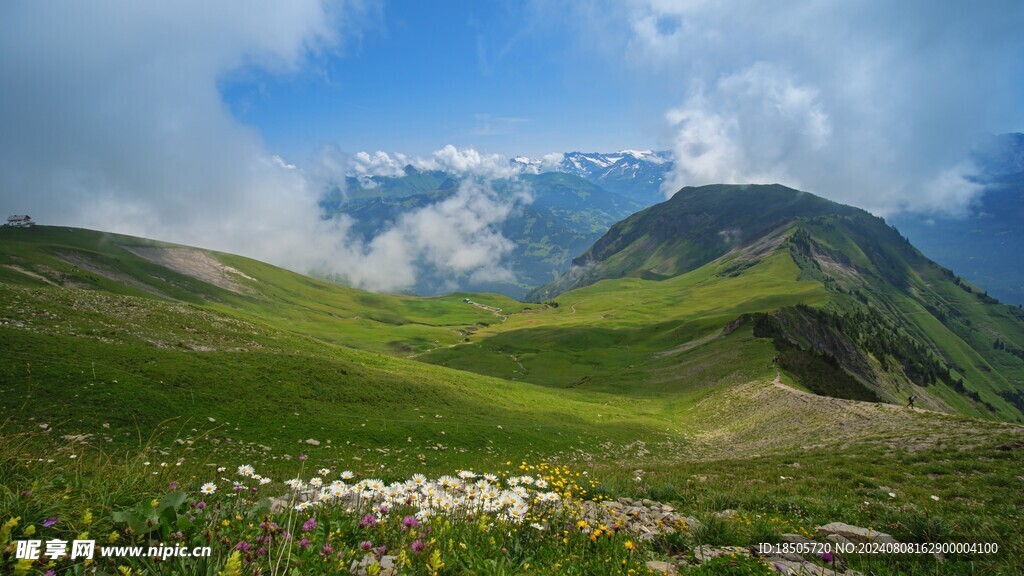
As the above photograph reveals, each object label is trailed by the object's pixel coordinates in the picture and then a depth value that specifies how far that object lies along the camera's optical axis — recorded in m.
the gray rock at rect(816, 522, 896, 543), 6.84
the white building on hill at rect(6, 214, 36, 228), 170.88
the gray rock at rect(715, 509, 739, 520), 8.50
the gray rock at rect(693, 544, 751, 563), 5.72
